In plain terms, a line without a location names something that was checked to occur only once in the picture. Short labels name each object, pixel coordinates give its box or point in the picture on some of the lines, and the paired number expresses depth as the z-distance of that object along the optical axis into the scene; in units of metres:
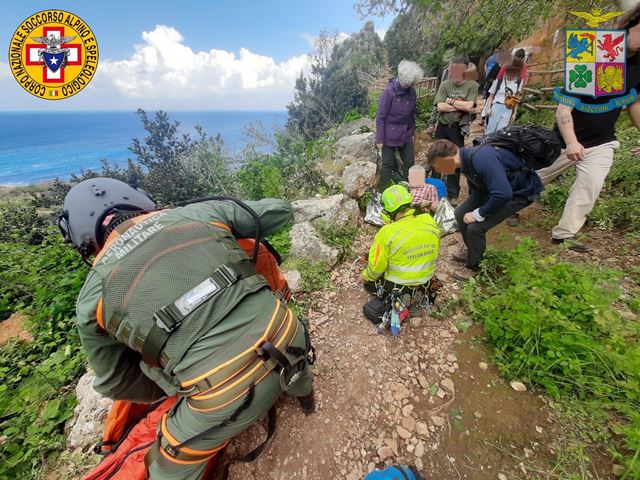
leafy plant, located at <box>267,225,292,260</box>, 3.78
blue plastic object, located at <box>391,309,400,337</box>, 2.66
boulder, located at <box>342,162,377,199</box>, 4.92
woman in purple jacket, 4.36
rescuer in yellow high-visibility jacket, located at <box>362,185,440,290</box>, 2.46
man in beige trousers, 2.75
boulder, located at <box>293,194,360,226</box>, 4.17
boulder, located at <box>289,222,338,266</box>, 3.68
